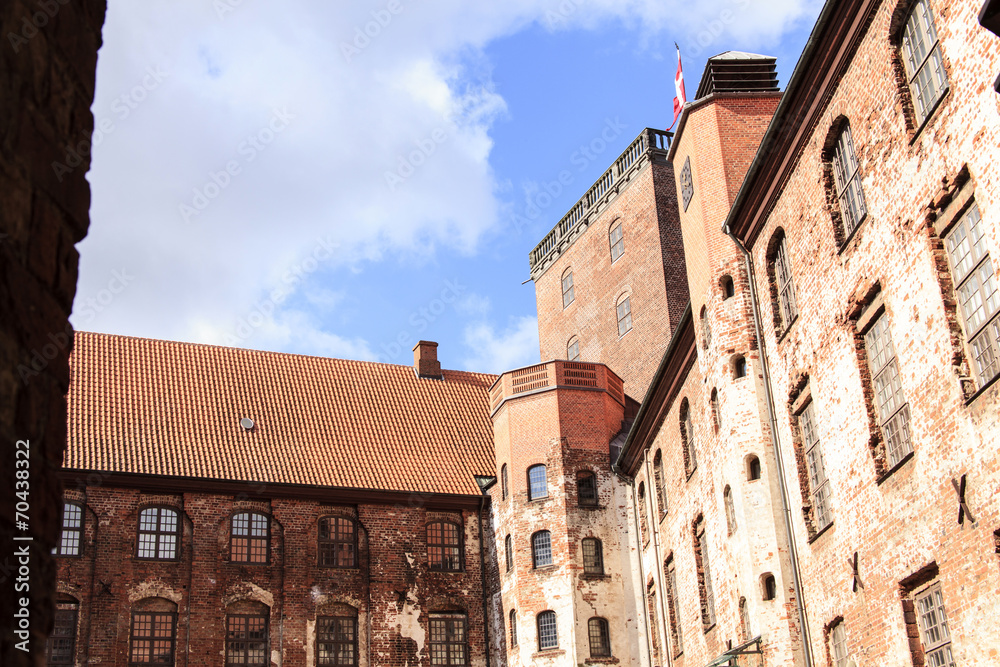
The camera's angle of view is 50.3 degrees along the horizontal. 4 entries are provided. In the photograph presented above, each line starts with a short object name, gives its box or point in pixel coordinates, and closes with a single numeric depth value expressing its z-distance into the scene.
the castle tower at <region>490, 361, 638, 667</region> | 29.20
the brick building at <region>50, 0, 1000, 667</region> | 11.91
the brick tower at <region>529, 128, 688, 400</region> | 36.56
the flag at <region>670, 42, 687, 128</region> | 30.29
